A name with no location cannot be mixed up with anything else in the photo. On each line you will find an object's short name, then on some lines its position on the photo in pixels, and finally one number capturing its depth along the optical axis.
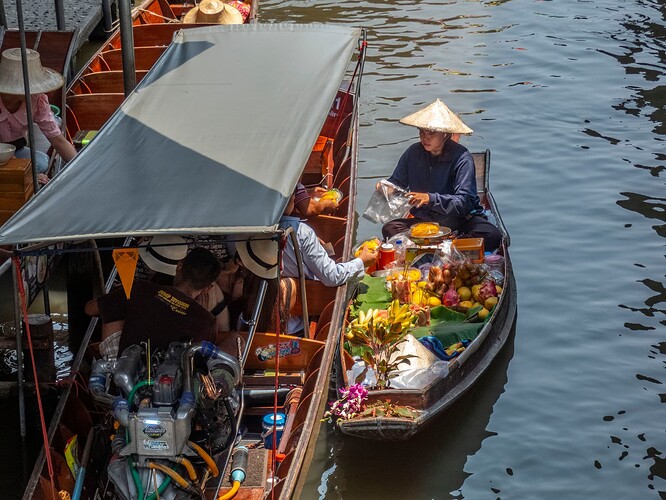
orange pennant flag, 9.06
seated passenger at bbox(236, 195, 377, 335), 11.37
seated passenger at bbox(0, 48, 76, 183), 13.54
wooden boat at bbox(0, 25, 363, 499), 9.13
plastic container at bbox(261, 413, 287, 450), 10.44
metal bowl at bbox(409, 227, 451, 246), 14.03
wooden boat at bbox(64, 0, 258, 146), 18.38
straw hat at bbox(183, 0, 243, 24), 22.62
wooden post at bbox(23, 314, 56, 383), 11.98
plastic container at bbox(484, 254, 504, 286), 14.03
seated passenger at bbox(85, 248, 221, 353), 9.49
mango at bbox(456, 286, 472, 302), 13.31
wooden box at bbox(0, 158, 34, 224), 12.49
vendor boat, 11.19
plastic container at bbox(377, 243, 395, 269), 13.98
